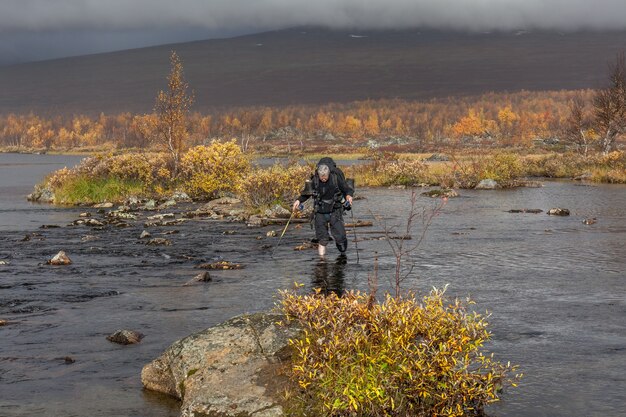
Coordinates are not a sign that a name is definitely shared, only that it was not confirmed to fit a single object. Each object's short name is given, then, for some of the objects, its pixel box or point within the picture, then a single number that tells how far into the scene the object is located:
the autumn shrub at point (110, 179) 36.75
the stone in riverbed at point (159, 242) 21.05
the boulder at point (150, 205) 31.95
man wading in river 16.41
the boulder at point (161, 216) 27.92
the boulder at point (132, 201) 33.78
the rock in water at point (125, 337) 10.56
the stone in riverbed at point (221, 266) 16.94
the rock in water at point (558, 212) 27.58
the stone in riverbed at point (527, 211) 28.78
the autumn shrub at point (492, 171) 42.53
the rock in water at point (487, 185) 41.53
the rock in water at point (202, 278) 15.22
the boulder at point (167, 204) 32.16
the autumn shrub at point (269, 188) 28.41
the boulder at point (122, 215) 28.27
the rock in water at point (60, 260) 17.77
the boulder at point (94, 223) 26.02
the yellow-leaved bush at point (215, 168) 35.78
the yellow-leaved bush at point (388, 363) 6.87
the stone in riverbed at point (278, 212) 26.98
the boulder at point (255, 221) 25.55
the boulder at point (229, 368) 7.46
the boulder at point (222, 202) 31.52
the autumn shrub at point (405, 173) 45.19
